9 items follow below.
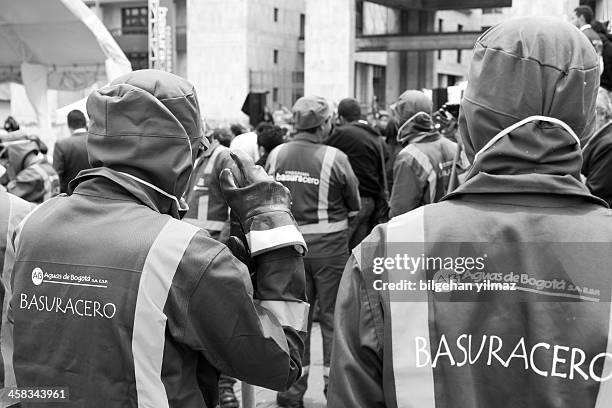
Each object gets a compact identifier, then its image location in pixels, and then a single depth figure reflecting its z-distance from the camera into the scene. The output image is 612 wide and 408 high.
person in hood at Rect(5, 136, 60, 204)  6.89
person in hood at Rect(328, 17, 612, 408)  1.69
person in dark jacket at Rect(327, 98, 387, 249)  7.87
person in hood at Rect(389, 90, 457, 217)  6.20
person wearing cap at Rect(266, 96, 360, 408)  5.90
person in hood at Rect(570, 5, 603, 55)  7.12
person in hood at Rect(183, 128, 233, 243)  5.62
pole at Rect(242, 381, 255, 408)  2.65
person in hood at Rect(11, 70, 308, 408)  2.09
